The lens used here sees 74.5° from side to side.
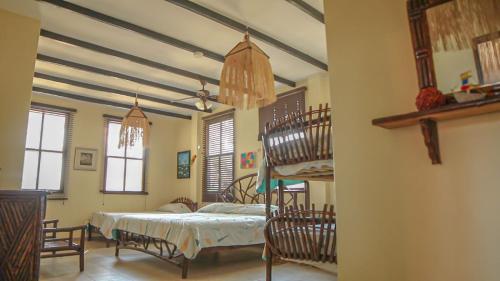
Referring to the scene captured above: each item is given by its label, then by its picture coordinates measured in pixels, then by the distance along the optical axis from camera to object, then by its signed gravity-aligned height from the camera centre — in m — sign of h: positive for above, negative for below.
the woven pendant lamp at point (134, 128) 5.03 +0.95
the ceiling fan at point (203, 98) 5.01 +1.39
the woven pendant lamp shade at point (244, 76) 2.98 +1.02
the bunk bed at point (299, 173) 2.01 +0.11
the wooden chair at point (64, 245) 3.54 -0.60
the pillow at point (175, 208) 6.71 -0.38
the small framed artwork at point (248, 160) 6.08 +0.54
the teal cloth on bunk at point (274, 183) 2.62 +0.06
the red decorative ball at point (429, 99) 1.30 +0.35
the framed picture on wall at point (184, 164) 7.64 +0.59
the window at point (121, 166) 7.00 +0.54
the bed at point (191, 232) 3.43 -0.49
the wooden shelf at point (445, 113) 1.18 +0.28
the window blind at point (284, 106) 5.58 +1.44
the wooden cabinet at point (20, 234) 2.24 -0.29
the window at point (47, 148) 6.09 +0.83
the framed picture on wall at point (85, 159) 6.59 +0.65
